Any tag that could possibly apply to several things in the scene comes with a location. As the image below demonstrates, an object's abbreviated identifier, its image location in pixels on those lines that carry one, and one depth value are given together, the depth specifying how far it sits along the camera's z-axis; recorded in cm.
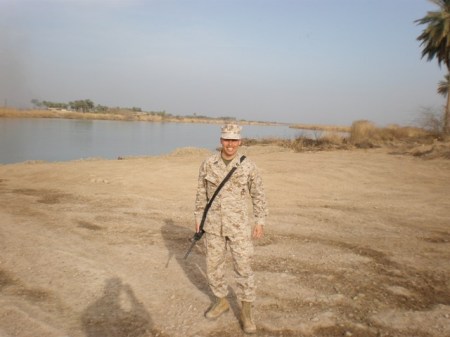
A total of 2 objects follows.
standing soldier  275
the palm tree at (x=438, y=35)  2073
